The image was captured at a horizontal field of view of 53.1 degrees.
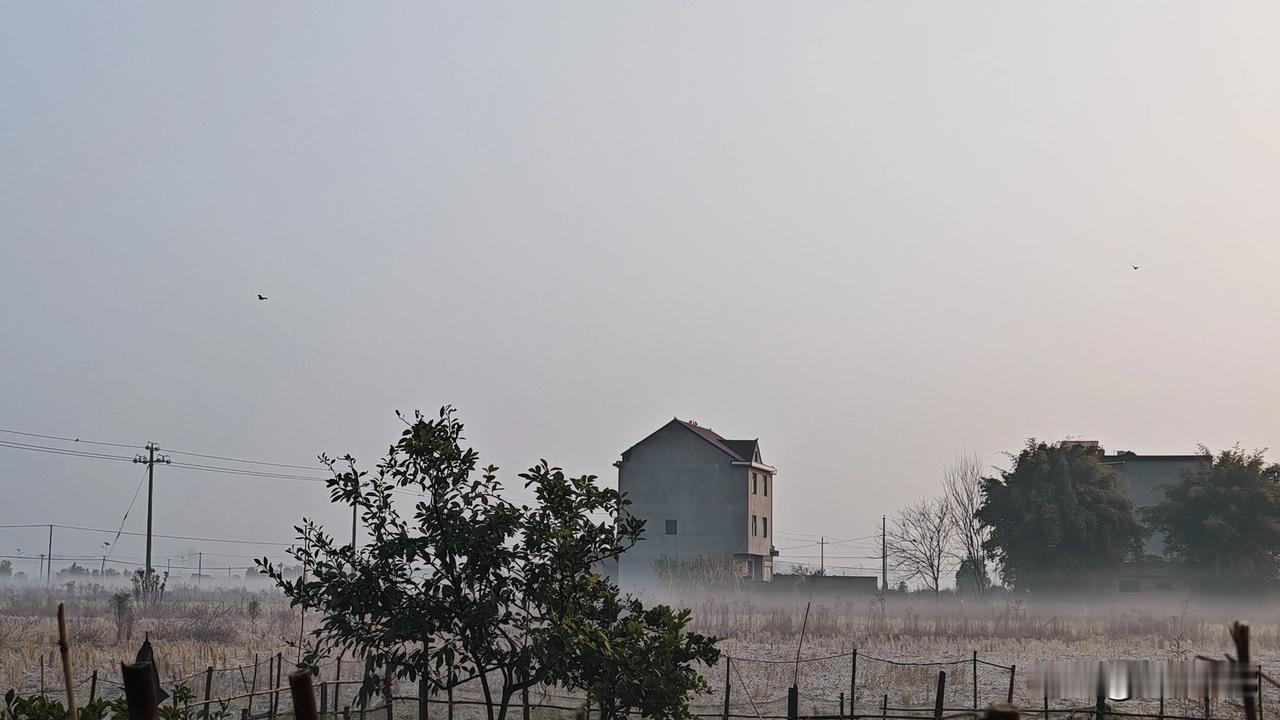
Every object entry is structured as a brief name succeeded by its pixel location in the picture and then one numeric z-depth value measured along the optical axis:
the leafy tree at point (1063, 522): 55.69
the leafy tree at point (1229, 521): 55.53
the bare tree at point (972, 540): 61.03
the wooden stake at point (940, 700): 20.40
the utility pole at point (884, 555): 87.01
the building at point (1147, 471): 68.81
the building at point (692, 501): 62.72
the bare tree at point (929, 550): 66.81
